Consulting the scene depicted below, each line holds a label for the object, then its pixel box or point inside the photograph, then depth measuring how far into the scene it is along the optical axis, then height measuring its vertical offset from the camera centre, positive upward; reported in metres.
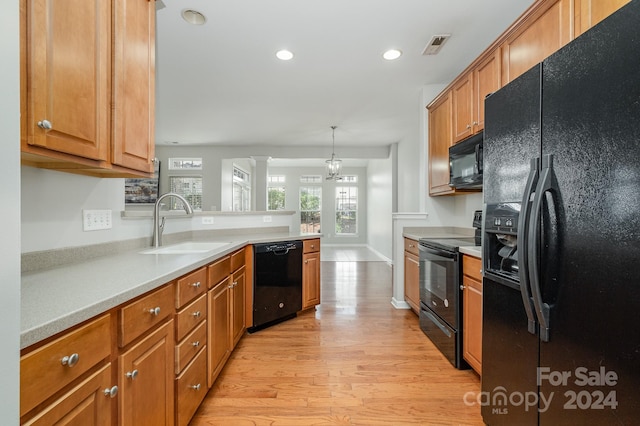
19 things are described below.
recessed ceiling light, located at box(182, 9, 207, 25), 2.33 +1.54
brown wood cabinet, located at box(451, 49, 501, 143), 2.31 +1.01
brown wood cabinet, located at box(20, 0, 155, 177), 0.97 +0.49
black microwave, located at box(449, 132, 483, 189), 2.42 +0.42
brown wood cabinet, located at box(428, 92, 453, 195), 3.07 +0.73
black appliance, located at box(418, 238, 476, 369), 2.19 -0.67
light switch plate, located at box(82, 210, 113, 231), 1.62 -0.05
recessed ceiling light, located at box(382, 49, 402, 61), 2.88 +1.53
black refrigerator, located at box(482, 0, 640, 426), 0.86 -0.08
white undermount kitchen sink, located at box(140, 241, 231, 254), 2.02 -0.28
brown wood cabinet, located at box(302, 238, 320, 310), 3.33 -0.71
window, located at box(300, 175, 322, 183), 10.45 +1.11
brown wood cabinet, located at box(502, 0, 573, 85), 1.66 +1.07
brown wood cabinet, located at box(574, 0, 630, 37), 1.36 +0.97
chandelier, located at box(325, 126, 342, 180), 5.79 +0.85
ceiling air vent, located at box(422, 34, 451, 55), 2.62 +1.51
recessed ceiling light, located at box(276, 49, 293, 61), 2.91 +1.54
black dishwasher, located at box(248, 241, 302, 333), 2.85 -0.72
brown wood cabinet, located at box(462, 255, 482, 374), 1.95 -0.68
